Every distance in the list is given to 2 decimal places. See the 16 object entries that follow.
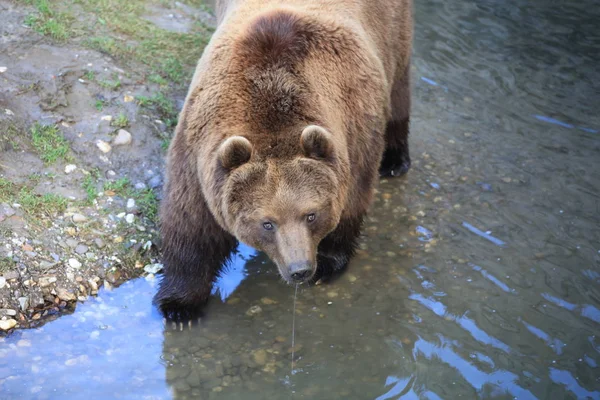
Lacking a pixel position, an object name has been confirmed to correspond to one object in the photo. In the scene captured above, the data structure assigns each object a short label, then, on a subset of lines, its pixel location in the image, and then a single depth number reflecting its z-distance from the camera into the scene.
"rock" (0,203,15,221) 6.18
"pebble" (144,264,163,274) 6.38
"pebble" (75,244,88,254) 6.23
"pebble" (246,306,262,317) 6.12
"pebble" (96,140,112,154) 7.11
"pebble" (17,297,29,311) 5.73
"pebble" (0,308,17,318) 5.63
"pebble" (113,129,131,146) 7.20
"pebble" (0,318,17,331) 5.57
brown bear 5.00
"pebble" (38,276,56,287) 5.89
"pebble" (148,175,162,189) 6.99
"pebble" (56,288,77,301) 5.91
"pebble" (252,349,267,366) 5.62
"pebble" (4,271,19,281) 5.77
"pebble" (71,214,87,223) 6.45
